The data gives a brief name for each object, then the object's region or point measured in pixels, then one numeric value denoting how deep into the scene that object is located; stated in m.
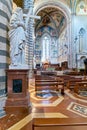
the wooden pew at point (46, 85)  4.04
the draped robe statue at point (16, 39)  2.71
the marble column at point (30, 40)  6.59
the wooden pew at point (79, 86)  4.26
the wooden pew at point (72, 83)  4.60
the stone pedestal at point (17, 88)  2.63
